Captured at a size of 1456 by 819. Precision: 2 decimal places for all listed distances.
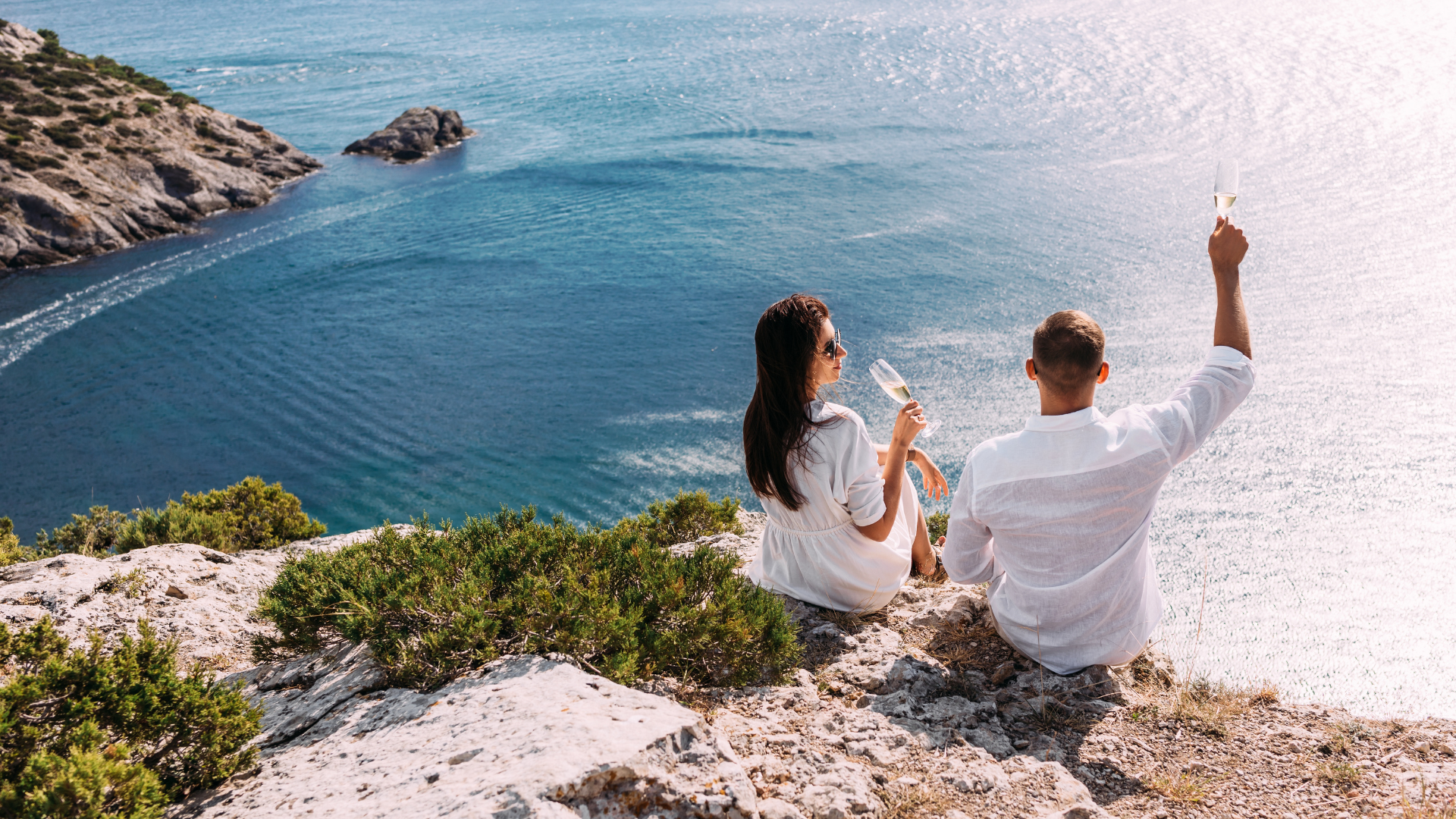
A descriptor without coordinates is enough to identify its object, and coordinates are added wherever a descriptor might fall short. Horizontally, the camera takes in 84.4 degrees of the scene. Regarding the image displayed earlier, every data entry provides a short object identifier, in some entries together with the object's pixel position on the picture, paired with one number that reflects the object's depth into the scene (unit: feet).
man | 12.82
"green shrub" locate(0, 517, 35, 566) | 25.29
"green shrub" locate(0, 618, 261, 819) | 9.79
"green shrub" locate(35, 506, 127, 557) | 29.37
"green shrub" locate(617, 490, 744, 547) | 28.25
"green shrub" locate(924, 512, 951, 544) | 26.94
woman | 15.26
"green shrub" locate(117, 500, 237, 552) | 27.89
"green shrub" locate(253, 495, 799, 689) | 13.51
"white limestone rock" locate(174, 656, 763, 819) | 9.69
